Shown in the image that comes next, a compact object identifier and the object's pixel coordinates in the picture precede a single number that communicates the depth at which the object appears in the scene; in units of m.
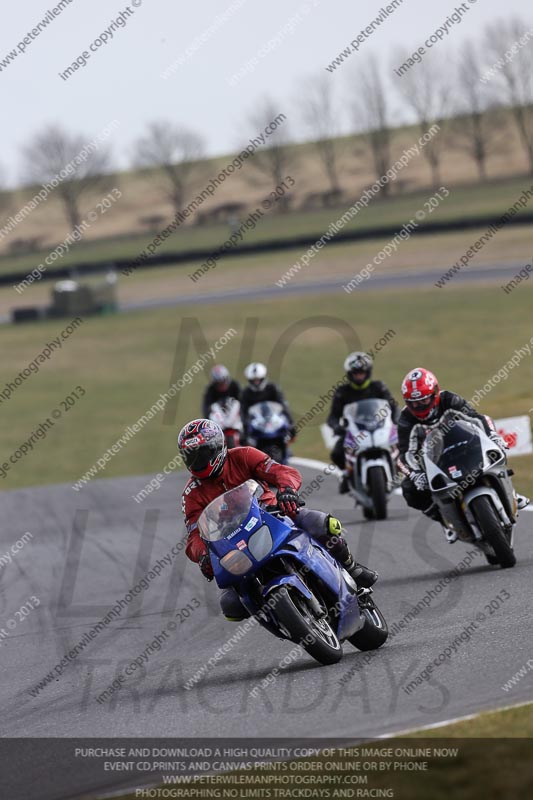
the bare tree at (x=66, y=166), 106.25
